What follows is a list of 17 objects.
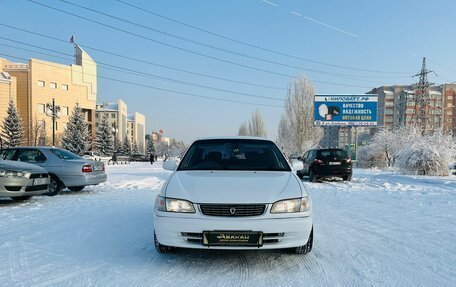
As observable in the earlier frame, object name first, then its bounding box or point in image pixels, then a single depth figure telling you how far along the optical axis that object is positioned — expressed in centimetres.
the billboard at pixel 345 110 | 2967
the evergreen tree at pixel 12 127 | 4525
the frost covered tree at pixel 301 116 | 4184
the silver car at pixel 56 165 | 934
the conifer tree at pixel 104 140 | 5969
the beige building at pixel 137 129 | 13114
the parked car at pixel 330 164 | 1337
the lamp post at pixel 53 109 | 3429
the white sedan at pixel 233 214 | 338
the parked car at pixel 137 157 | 5593
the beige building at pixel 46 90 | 5906
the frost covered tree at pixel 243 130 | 8100
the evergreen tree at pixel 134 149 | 8712
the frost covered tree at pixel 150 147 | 9456
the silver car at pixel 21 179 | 731
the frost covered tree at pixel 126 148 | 7254
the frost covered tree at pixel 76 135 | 4888
